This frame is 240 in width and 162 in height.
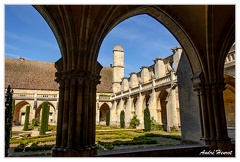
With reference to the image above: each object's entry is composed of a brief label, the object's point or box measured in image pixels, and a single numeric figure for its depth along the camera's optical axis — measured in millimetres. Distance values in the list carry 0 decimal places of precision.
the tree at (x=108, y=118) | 26094
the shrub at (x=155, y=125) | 16656
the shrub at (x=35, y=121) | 22227
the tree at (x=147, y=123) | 15908
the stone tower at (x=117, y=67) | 28375
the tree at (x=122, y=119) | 22062
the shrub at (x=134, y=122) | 19578
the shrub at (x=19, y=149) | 7215
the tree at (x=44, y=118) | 14008
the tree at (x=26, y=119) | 18497
